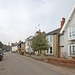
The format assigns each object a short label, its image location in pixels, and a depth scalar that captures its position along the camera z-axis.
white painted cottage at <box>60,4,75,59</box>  12.06
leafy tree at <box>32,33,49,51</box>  13.77
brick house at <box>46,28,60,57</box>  16.83
